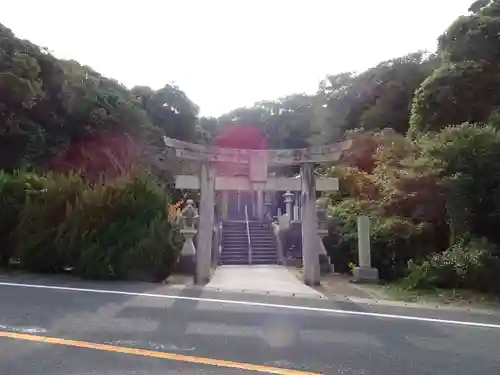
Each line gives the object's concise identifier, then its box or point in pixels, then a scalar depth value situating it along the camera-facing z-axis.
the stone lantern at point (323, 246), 15.77
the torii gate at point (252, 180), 12.38
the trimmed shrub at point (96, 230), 11.23
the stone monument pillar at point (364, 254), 13.44
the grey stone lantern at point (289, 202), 23.62
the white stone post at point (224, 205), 28.83
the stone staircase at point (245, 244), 20.78
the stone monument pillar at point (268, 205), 30.78
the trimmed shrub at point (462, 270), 10.72
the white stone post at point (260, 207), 31.04
